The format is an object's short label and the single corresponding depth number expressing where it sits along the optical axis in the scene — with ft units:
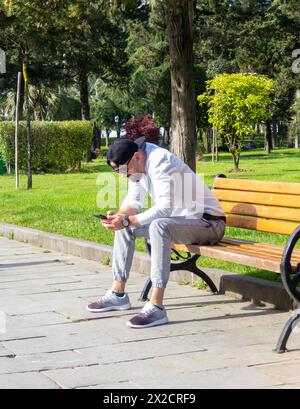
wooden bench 16.84
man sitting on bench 18.48
